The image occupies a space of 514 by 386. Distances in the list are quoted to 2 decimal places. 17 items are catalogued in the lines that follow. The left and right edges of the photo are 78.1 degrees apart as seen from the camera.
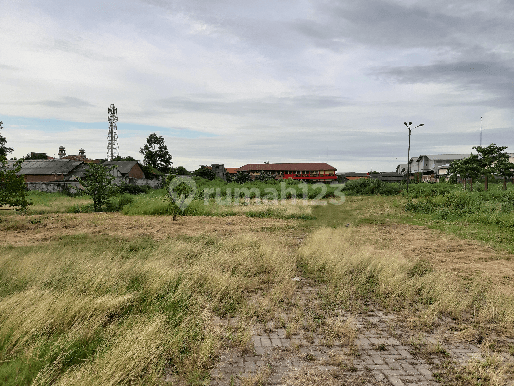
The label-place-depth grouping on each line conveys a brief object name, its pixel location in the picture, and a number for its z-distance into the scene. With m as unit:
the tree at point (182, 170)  59.41
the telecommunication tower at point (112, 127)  58.81
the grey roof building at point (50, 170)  47.28
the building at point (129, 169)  47.47
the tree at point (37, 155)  70.38
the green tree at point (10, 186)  13.74
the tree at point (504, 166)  30.53
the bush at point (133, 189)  35.77
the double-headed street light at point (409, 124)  29.20
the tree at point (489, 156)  32.38
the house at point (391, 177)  61.72
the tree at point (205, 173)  50.69
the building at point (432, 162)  64.56
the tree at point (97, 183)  20.02
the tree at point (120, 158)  62.86
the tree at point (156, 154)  67.94
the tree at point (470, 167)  33.34
